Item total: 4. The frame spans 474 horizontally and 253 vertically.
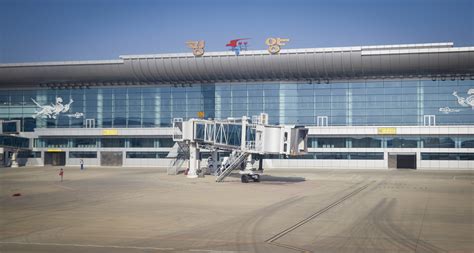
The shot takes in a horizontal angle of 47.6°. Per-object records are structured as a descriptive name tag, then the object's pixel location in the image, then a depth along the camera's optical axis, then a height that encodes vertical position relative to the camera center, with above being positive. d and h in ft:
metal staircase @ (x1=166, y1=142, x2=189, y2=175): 249.55 -9.92
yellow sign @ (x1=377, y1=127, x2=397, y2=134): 313.94 +4.13
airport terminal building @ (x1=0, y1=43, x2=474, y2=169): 307.99 +21.14
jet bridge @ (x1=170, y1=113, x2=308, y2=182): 187.42 -1.30
